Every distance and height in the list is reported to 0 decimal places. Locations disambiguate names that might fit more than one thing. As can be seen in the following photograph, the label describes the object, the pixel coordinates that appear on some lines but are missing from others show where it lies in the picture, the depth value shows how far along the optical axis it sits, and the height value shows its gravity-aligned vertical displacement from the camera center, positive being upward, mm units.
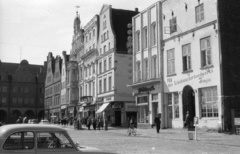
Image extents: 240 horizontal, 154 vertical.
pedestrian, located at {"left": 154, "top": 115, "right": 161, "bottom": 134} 28891 -1010
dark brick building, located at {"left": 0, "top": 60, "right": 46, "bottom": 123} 93812 +5194
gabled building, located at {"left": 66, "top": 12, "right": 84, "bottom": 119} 66688 +7794
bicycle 28759 -1749
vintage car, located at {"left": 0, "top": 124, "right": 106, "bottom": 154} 7371 -654
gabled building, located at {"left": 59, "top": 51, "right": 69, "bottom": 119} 73375 +5426
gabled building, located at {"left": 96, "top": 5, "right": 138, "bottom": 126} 47406 +6000
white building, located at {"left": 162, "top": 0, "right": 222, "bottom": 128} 27656 +4311
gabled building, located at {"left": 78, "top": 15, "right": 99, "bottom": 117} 56062 +7146
